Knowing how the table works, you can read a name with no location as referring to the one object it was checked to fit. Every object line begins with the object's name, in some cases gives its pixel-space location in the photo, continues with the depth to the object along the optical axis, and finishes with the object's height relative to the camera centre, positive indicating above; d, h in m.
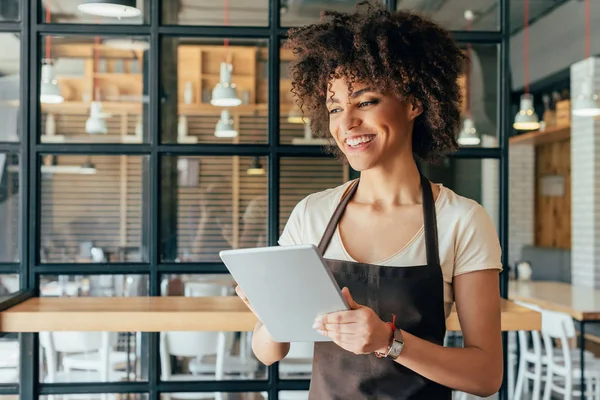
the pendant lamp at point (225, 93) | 2.70 +0.41
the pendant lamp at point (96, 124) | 2.72 +0.28
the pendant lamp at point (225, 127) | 2.73 +0.28
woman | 1.47 -0.07
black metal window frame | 2.68 +0.18
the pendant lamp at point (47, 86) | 2.68 +0.43
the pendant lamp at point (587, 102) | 5.94 +0.85
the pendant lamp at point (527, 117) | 6.71 +0.80
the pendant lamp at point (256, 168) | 2.75 +0.12
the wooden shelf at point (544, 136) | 7.83 +0.77
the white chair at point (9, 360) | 2.71 -0.64
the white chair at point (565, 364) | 4.45 -1.12
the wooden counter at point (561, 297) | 4.65 -0.78
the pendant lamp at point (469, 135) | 2.70 +0.26
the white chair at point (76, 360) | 2.75 -0.65
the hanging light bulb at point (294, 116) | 2.76 +0.33
